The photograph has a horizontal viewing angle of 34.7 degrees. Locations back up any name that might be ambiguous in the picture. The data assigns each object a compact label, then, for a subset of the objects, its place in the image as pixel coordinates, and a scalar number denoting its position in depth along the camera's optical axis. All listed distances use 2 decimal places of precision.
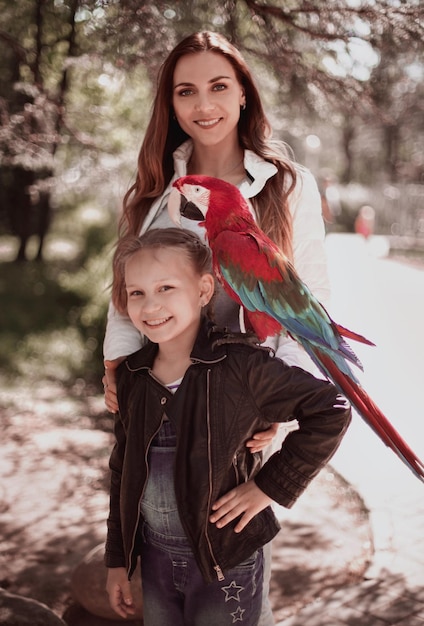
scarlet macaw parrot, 1.81
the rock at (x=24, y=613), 2.58
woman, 2.12
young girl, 1.74
